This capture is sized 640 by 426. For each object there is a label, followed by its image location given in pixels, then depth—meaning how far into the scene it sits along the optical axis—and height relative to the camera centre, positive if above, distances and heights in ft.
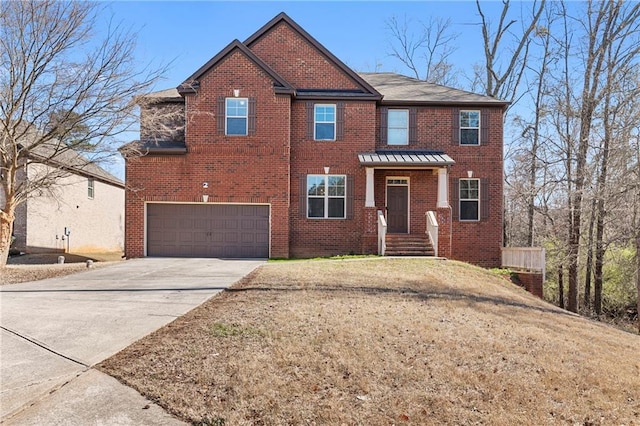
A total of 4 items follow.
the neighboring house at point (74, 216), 58.85 +0.37
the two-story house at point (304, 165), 51.37 +6.56
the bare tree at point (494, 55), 84.69 +32.49
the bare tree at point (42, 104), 37.24 +10.33
